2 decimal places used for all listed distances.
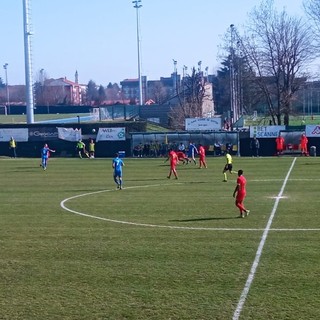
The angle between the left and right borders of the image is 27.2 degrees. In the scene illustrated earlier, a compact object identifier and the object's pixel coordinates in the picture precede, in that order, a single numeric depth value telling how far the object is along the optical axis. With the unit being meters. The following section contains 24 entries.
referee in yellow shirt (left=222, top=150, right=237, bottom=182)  31.11
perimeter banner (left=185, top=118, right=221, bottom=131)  54.98
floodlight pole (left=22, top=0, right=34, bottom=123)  58.81
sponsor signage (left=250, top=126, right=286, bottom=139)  52.29
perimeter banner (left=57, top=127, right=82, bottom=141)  57.38
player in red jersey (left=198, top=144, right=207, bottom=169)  41.72
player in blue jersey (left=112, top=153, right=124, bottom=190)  30.12
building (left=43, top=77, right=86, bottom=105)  163.50
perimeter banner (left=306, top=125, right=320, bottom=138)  51.19
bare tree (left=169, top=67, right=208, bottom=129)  74.50
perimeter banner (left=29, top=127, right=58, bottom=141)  57.69
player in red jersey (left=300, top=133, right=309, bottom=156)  49.35
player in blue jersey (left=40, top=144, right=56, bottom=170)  42.72
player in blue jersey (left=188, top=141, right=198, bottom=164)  45.34
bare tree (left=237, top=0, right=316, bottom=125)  67.50
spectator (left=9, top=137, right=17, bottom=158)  56.20
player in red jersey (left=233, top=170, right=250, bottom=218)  21.89
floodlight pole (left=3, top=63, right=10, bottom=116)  122.14
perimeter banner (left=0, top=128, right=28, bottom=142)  58.09
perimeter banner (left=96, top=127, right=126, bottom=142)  56.19
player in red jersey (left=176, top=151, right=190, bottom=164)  46.03
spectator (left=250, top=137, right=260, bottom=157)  51.54
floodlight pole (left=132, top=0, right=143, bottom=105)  82.62
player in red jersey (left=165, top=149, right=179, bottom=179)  35.00
